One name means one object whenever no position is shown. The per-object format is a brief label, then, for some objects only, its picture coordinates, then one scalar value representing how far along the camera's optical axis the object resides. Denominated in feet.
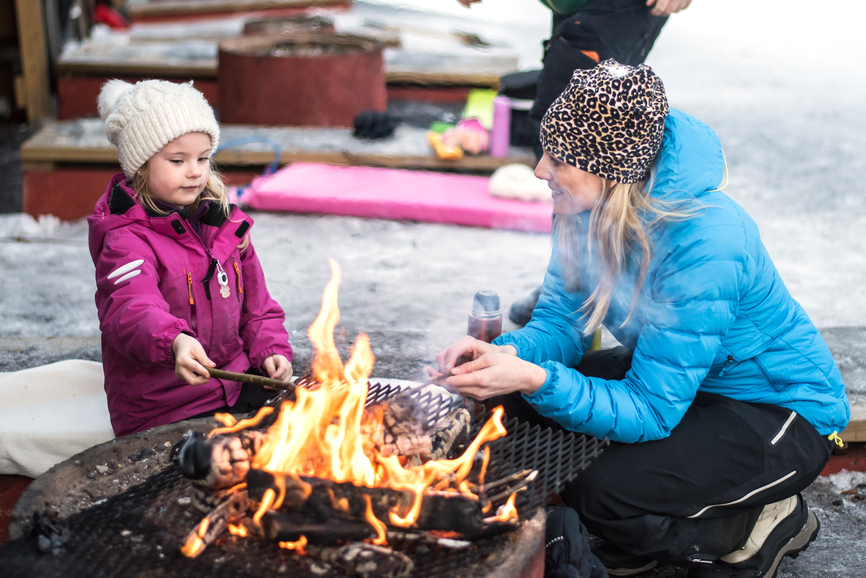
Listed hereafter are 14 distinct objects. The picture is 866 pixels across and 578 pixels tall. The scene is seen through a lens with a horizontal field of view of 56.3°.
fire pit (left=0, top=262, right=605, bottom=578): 5.59
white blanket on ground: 8.23
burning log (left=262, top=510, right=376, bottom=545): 5.65
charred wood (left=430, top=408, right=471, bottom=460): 6.67
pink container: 17.61
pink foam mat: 15.90
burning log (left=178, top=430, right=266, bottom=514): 5.85
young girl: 7.38
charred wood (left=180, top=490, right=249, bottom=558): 5.59
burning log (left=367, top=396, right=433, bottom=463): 6.49
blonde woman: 6.83
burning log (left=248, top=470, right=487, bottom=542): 5.67
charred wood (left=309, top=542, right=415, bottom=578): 5.34
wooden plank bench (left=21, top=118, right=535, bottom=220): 17.76
